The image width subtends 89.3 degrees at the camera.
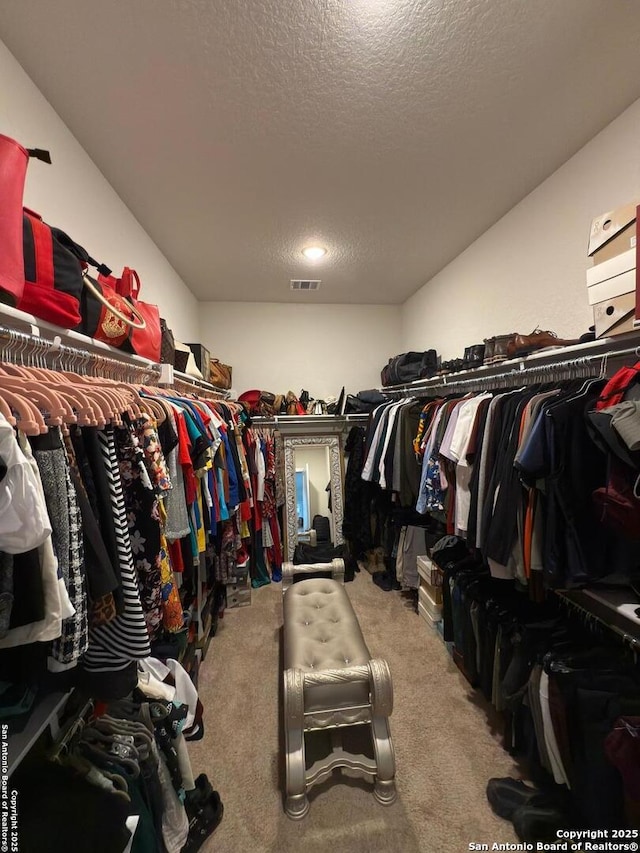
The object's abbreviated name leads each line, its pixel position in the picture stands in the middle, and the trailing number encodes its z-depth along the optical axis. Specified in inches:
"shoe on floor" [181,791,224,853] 44.4
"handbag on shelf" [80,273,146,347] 43.7
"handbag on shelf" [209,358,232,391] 116.3
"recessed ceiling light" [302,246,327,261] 97.3
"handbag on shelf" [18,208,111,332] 33.6
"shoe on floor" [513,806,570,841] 44.3
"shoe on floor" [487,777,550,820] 47.6
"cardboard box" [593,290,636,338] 41.6
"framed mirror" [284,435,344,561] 133.0
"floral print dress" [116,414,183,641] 35.8
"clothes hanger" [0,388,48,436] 23.2
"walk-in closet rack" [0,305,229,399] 34.4
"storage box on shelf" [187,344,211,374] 103.3
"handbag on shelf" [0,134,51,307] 28.5
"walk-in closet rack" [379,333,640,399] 48.6
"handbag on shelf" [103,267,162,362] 54.2
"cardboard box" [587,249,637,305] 41.4
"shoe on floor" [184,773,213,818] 46.6
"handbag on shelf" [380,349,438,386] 113.6
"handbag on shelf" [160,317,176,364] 72.3
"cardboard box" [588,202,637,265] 41.7
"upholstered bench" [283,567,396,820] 49.6
